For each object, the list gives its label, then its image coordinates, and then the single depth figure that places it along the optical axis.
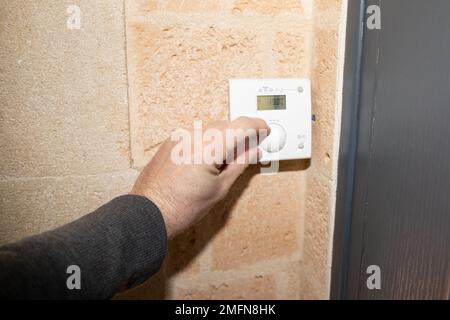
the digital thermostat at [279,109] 0.71
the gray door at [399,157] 0.50
